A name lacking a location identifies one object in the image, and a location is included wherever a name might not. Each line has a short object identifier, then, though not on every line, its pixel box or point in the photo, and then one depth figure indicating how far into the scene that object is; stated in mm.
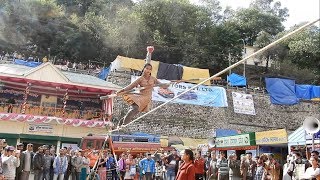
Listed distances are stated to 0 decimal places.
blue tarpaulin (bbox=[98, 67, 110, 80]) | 25695
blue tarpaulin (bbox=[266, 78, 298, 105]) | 28672
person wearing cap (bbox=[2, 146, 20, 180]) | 8281
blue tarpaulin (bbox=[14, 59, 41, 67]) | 24225
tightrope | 3103
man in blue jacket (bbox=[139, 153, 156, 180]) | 11727
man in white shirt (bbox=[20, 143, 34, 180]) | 9406
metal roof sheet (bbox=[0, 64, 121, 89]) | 19822
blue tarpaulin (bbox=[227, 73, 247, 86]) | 28453
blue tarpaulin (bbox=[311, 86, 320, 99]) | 29538
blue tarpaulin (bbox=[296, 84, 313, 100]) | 29406
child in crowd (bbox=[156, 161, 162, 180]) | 12172
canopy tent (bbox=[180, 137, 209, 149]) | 23500
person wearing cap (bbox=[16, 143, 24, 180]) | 9312
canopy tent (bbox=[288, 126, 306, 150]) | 12250
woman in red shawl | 4930
